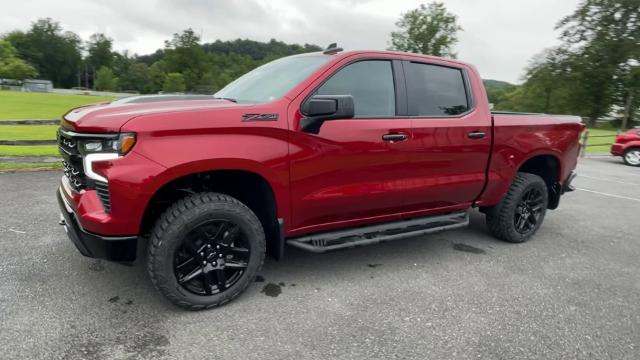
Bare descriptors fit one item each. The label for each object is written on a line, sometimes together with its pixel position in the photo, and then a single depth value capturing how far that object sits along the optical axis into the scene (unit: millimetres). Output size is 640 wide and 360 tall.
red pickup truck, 2656
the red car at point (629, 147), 13820
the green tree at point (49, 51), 101812
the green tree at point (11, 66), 83438
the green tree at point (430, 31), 59562
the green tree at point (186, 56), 98000
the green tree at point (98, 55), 114188
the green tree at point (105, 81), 95000
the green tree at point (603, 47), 38812
